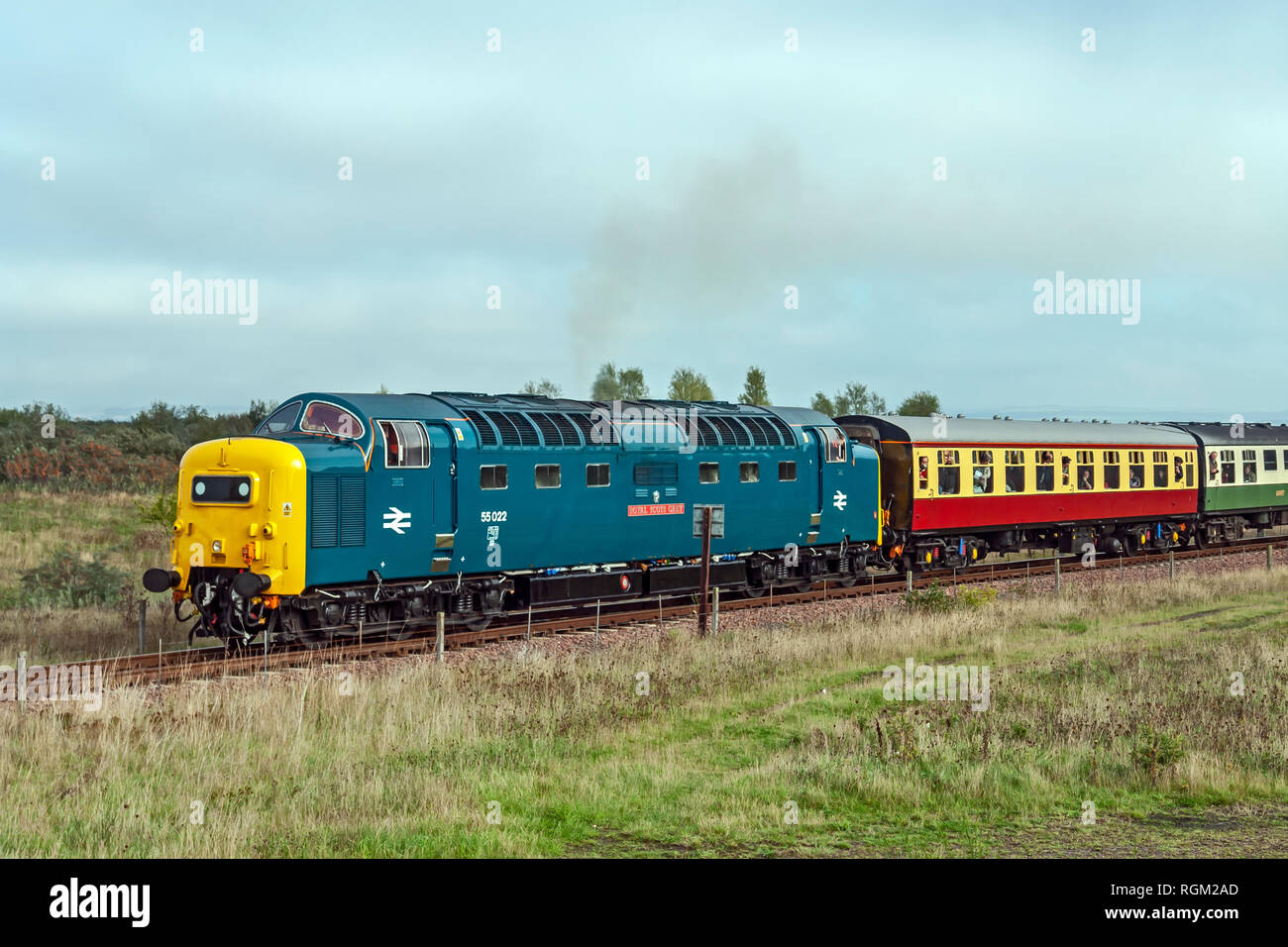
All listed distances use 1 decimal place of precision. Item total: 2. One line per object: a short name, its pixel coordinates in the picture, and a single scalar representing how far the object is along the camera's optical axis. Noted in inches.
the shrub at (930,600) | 957.1
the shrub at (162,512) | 1385.3
